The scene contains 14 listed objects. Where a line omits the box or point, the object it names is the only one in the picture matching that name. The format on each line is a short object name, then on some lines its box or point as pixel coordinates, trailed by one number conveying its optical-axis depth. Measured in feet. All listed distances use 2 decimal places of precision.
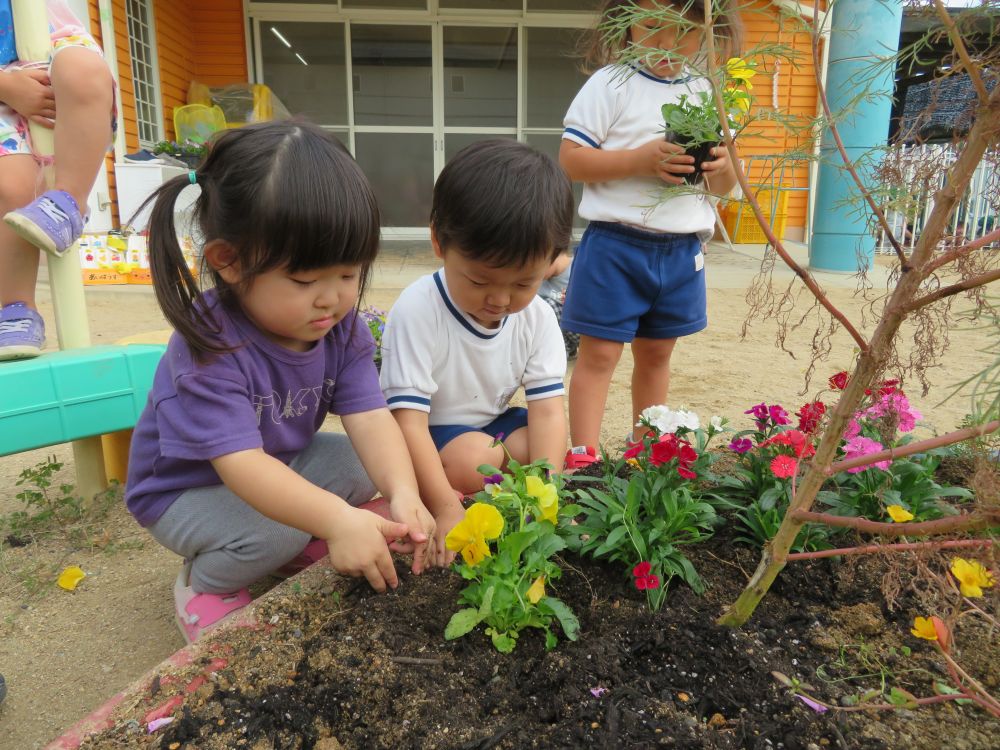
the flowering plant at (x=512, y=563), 3.83
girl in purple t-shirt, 4.31
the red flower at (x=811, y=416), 4.95
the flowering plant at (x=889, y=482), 4.88
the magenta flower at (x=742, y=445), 5.32
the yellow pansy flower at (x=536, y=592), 3.91
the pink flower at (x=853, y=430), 5.27
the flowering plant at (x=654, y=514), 4.35
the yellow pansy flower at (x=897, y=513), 4.11
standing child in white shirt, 7.53
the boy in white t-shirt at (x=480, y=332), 5.32
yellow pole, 6.98
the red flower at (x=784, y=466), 4.25
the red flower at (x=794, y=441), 4.68
